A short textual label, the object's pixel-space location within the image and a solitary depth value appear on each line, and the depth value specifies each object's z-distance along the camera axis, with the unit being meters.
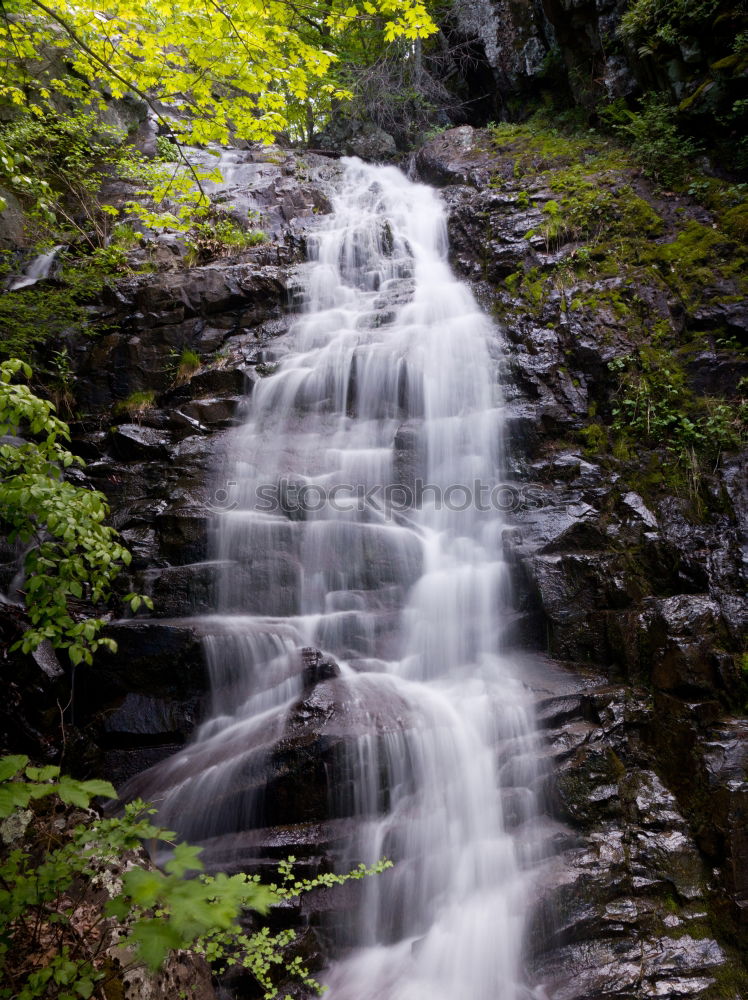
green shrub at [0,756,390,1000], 1.52
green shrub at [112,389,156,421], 8.35
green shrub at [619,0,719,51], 8.17
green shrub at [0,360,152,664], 3.25
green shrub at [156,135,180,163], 9.56
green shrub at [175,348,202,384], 8.84
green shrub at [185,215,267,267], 10.62
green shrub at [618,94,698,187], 9.02
